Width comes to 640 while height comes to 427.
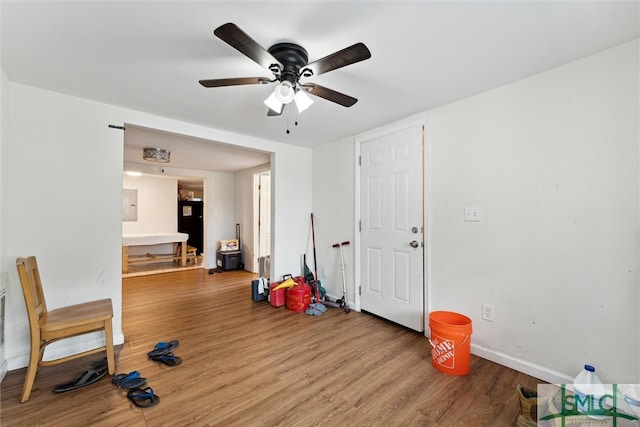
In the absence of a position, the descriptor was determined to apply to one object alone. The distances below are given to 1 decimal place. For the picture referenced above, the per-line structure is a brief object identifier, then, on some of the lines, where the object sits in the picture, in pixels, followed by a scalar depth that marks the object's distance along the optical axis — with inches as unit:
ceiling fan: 49.1
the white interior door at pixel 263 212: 218.5
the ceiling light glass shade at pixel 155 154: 156.6
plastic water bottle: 57.6
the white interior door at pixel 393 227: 105.2
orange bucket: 77.7
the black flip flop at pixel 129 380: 71.5
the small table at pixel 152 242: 210.7
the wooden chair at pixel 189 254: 261.0
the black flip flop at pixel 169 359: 82.9
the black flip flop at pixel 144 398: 65.1
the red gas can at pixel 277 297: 135.2
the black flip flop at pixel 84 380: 70.5
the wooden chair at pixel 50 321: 66.7
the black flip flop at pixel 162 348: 88.0
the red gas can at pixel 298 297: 129.8
